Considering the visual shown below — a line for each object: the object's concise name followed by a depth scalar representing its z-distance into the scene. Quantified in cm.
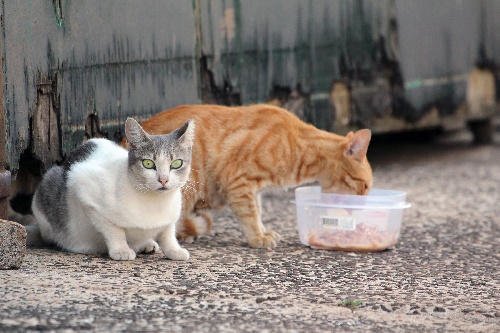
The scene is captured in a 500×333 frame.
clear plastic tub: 884
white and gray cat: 755
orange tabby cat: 898
